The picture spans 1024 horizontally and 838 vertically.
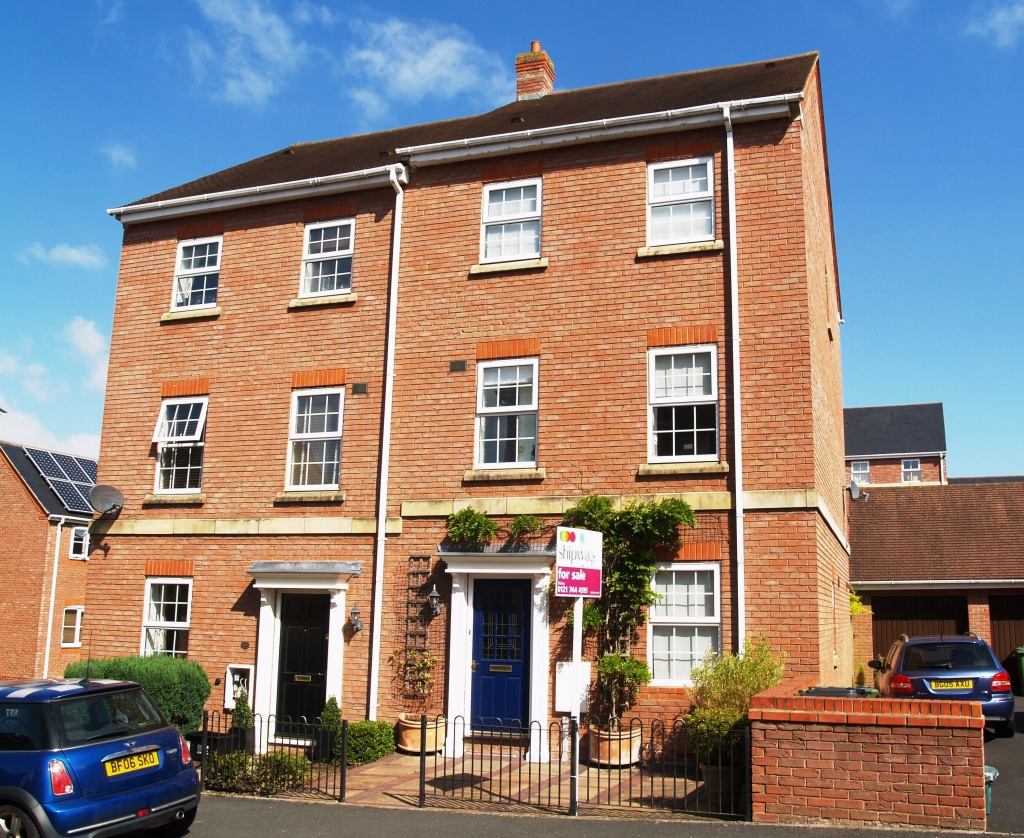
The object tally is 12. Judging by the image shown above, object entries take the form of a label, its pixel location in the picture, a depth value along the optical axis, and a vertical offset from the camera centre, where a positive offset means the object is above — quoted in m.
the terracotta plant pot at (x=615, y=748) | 11.82 -1.69
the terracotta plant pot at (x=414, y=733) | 12.98 -1.73
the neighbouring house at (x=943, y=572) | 23.52 +1.14
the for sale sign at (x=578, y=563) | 9.44 +0.48
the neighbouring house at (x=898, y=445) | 43.97 +8.03
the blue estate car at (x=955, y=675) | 13.55 -0.83
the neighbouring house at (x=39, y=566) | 27.45 +1.03
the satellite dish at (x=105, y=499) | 15.88 +1.70
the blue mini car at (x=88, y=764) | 7.73 -1.39
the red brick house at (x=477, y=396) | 12.71 +3.18
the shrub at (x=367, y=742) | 12.66 -1.81
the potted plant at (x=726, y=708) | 9.74 -1.06
